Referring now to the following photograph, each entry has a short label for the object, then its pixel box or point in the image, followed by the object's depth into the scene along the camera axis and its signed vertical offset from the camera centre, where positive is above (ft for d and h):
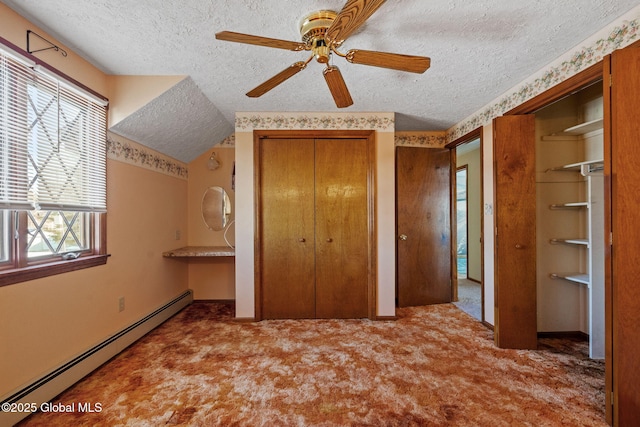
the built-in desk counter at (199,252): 9.49 -1.32
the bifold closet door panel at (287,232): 9.59 -0.60
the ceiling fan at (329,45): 4.08 +2.73
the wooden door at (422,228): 10.93 -0.54
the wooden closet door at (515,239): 7.32 -0.66
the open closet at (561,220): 8.07 -0.17
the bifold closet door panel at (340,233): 9.63 -0.65
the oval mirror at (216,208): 11.51 +0.29
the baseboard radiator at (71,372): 4.67 -3.31
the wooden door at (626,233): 4.37 -0.30
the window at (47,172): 4.73 +0.87
